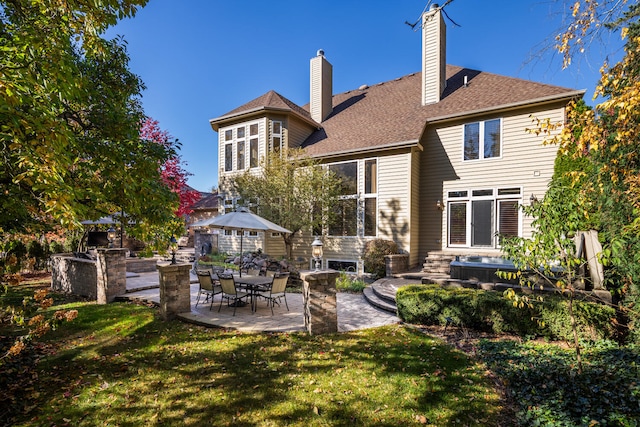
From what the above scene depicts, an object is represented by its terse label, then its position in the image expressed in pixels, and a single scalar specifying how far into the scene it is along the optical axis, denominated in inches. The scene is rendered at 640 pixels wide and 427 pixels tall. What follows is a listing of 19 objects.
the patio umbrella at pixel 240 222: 318.3
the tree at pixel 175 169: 699.3
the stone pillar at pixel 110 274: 331.3
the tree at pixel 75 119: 110.8
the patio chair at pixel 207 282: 284.0
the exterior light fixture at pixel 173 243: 252.5
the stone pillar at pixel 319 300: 217.0
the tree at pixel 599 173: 130.6
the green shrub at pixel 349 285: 388.2
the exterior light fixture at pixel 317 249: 281.1
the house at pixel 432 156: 441.1
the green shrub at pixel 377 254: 437.4
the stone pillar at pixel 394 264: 424.2
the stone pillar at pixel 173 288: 254.4
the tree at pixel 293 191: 506.0
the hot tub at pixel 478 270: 306.4
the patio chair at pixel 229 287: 265.0
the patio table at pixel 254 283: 279.1
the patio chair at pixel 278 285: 266.5
